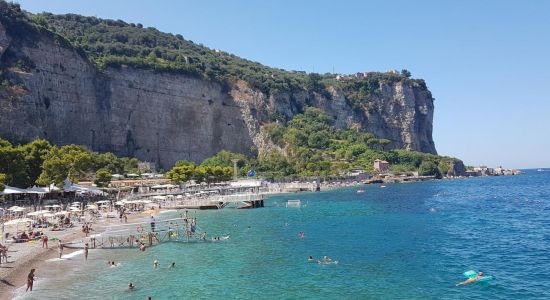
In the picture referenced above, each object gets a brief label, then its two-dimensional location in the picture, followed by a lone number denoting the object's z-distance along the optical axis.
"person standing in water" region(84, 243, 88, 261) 30.70
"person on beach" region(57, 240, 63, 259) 30.81
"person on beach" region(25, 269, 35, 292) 23.09
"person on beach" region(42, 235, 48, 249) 33.59
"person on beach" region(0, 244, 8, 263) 27.84
